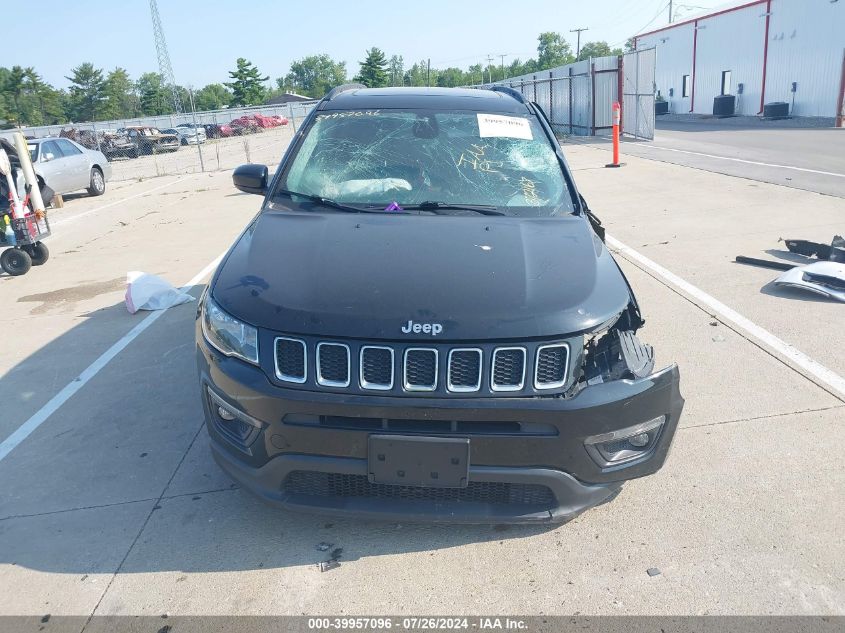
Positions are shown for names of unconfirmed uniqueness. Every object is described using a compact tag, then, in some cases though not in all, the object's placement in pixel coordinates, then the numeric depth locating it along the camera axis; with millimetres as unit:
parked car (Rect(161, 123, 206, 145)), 43250
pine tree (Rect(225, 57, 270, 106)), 94062
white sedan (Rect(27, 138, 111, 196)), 14547
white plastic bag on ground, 6271
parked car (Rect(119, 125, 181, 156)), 34000
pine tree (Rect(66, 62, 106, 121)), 85312
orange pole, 15297
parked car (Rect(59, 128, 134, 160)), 31625
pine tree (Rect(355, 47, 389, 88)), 84812
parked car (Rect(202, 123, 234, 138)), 48594
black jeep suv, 2490
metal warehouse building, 30078
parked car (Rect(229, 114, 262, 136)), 49156
